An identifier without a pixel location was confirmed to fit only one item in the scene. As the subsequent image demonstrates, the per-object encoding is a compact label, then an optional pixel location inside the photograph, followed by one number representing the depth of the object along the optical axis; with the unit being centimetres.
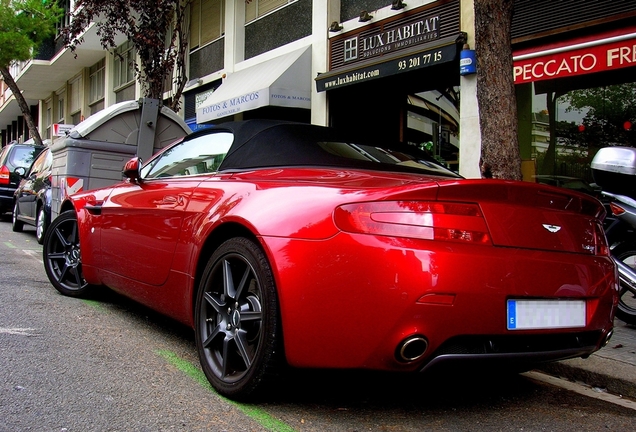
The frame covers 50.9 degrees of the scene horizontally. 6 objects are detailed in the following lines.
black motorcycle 524
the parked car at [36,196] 1023
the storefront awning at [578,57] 780
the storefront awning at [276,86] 1369
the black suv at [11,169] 1462
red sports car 264
